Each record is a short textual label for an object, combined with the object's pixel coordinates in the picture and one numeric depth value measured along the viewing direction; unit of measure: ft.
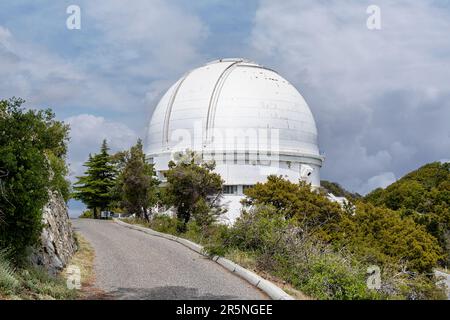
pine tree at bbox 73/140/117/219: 138.82
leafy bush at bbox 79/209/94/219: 157.91
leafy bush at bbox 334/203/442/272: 83.51
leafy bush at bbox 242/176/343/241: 90.48
